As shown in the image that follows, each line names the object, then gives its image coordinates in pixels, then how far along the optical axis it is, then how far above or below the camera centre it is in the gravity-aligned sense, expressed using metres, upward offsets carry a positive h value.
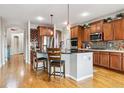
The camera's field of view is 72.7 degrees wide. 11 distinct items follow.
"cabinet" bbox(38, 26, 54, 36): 5.28 +0.97
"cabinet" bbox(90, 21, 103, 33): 4.20 +0.99
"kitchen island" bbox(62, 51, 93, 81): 2.65 -0.64
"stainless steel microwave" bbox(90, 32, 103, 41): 4.17 +0.47
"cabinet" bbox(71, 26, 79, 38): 5.41 +0.93
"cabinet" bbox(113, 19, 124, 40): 3.39 +0.68
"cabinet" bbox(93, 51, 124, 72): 3.24 -0.62
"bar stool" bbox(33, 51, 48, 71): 3.41 -0.55
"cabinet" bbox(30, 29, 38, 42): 5.49 +0.70
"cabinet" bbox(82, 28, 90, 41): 4.89 +0.67
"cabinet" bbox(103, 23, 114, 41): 3.75 +0.65
